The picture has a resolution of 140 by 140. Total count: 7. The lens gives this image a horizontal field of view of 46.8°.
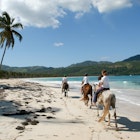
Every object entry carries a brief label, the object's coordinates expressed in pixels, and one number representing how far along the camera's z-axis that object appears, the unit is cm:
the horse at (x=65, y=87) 1467
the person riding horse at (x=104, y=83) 697
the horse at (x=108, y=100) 628
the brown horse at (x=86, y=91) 1027
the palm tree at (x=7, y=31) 2762
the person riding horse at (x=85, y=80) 1050
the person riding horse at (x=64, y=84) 1467
